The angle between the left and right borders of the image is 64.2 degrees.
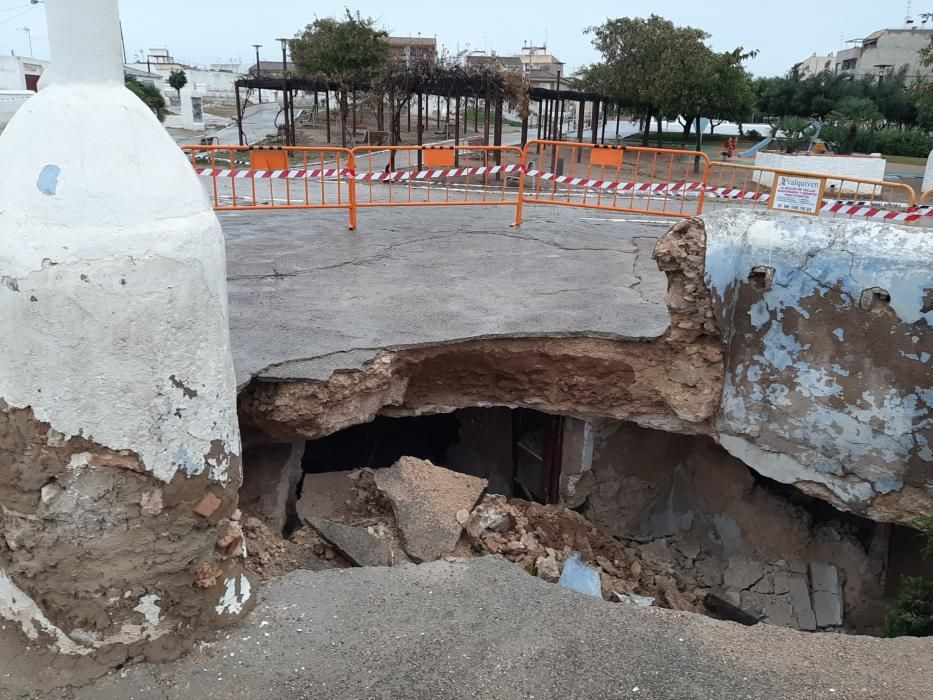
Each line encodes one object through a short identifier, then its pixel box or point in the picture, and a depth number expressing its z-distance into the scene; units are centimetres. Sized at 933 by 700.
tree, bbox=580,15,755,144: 2608
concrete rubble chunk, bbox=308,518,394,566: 460
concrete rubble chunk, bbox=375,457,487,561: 493
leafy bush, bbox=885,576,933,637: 508
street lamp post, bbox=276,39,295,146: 2152
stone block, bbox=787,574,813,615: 673
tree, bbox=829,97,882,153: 2902
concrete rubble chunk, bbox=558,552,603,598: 512
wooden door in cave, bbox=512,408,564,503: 738
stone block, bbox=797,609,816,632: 660
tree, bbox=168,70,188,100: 4597
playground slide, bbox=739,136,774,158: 2592
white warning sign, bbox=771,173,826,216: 991
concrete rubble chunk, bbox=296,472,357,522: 524
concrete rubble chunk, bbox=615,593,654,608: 555
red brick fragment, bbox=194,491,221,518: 313
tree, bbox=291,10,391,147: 2612
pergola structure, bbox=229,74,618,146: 1812
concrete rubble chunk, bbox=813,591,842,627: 659
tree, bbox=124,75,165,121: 3123
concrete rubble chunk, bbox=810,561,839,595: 680
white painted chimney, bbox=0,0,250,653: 267
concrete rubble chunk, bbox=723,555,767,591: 698
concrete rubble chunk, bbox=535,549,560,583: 512
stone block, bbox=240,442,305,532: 546
